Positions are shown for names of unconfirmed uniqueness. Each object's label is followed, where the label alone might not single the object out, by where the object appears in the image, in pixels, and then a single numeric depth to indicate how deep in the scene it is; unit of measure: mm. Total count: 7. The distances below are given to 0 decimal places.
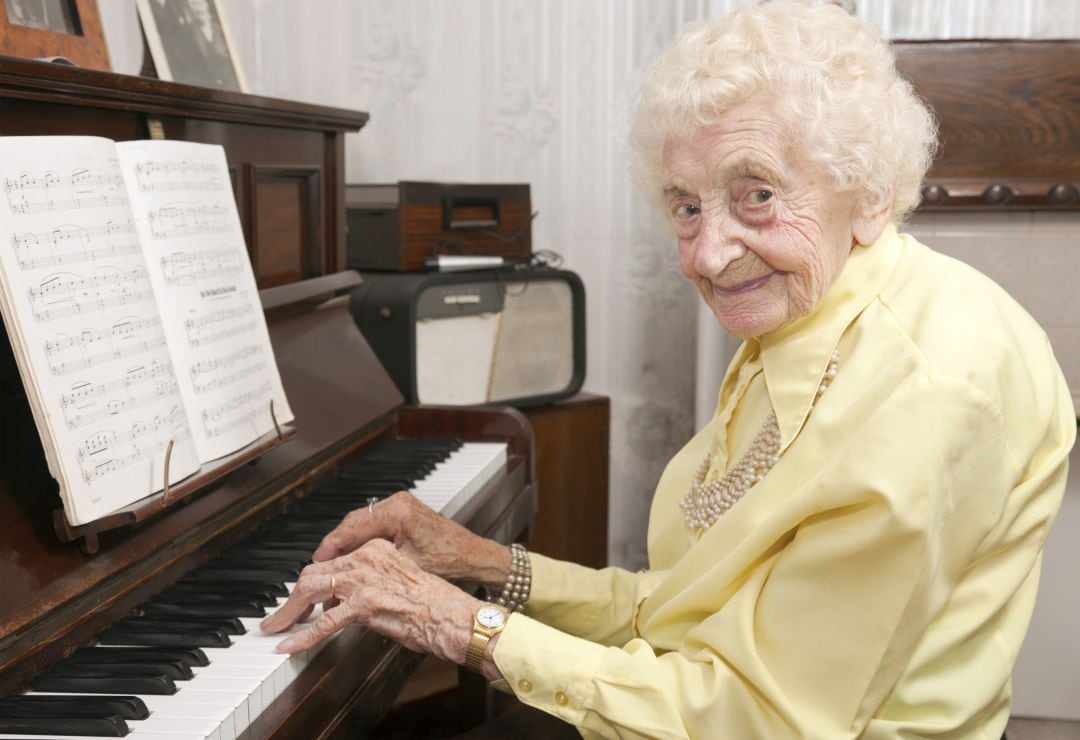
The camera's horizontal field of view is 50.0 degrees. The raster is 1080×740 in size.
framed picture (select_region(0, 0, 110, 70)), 1718
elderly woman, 1200
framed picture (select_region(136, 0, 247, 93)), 2211
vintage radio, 2674
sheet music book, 1240
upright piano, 1226
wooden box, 2834
